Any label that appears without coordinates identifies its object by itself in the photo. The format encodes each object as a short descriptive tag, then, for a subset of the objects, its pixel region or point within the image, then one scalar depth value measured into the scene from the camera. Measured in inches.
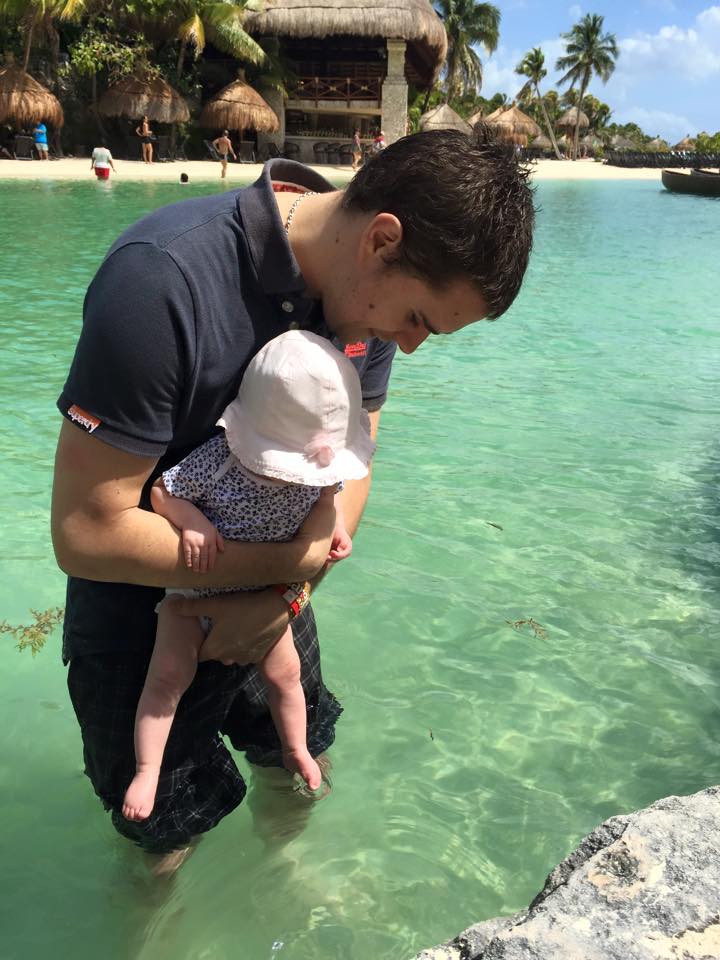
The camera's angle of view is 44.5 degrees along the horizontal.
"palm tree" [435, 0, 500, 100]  2331.4
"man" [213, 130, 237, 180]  1160.9
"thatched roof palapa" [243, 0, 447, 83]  1312.7
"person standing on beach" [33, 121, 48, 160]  1069.1
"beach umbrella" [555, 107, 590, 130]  2532.0
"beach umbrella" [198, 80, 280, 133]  1274.6
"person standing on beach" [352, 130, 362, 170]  1376.8
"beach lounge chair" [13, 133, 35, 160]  1086.4
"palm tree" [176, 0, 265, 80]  1188.2
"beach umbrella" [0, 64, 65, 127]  1037.8
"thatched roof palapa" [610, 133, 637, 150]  2780.0
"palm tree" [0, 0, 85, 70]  1029.2
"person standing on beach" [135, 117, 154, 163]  1178.6
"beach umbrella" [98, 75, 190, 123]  1176.2
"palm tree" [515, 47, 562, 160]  2591.0
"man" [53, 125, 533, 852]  58.6
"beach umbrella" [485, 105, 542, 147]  2042.3
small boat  1432.1
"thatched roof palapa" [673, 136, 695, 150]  2819.9
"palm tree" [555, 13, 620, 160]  2726.4
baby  64.2
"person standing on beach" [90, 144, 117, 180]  946.7
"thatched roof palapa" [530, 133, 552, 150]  2461.1
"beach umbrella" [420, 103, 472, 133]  1681.8
